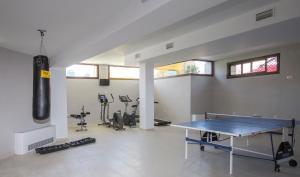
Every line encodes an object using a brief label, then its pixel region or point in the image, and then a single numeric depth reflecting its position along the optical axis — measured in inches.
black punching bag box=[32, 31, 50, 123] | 165.9
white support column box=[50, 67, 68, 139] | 246.2
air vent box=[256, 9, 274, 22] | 135.7
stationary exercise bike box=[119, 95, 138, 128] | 342.0
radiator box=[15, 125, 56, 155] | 190.5
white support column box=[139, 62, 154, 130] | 314.0
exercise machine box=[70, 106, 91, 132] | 314.2
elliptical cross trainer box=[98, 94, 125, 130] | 318.0
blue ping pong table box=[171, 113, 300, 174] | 144.2
